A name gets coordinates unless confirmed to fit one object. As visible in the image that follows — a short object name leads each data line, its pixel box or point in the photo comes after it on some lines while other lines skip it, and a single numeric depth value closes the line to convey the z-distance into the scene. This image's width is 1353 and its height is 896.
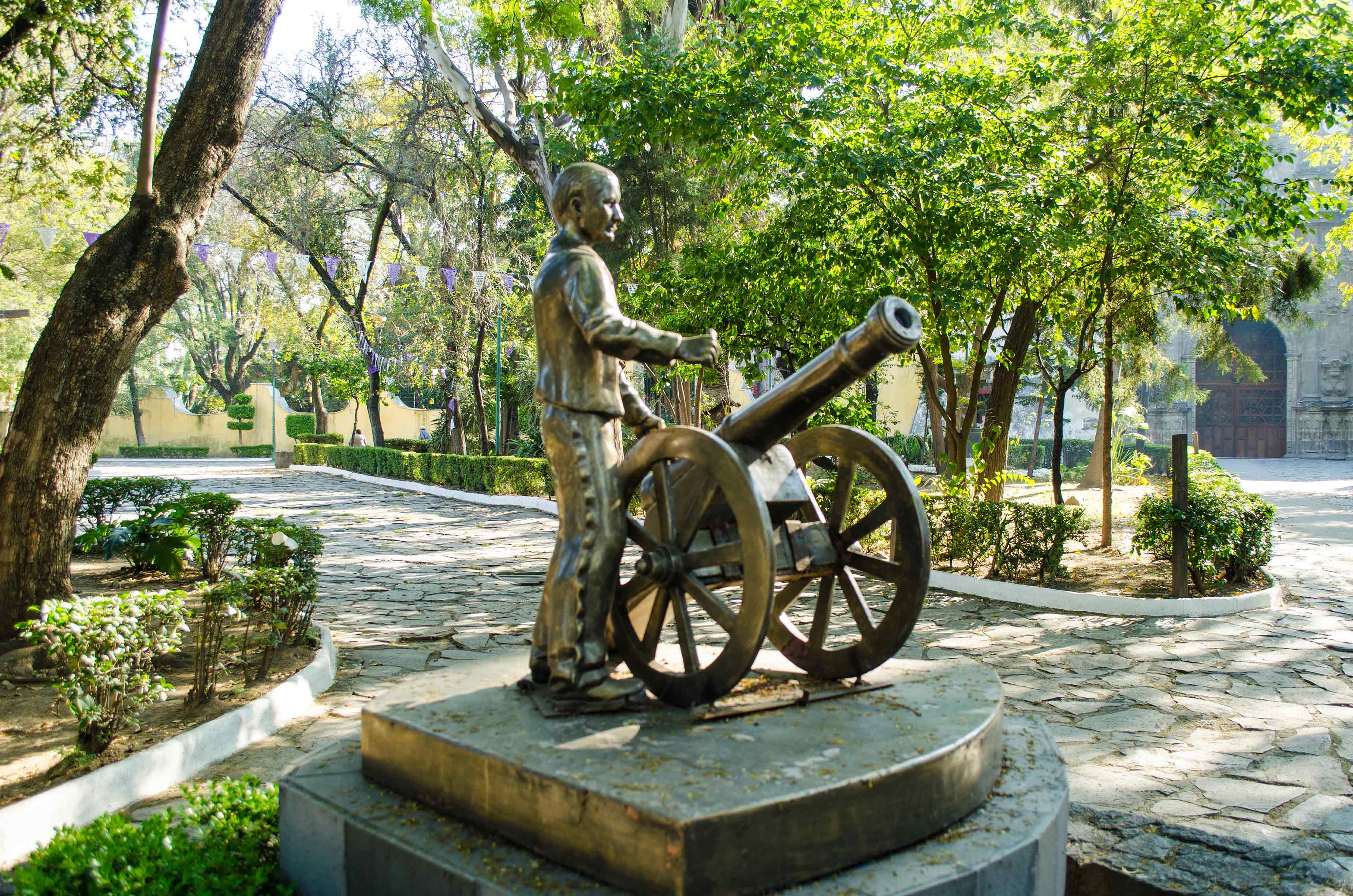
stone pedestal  2.43
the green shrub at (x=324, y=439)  32.34
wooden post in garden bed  8.15
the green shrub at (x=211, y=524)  8.52
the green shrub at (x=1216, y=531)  8.25
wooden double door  35.69
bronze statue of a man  3.29
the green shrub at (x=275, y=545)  6.58
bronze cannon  3.01
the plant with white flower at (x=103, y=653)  4.31
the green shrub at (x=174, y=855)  2.75
